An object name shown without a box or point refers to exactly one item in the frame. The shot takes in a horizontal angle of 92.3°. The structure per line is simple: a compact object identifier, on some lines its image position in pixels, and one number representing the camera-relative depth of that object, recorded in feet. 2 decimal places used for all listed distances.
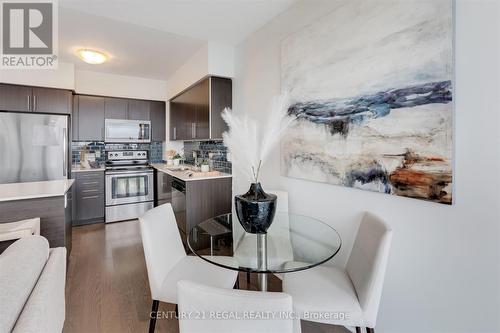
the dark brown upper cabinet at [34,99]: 10.77
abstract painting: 3.95
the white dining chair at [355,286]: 3.95
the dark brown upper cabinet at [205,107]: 10.25
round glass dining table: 4.30
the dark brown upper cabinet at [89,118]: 13.41
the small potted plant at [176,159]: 14.25
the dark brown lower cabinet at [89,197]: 12.82
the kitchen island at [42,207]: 6.54
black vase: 4.68
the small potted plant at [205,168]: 11.26
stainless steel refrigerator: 10.77
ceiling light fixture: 10.23
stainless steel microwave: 14.11
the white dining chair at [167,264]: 4.66
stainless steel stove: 13.26
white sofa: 2.28
